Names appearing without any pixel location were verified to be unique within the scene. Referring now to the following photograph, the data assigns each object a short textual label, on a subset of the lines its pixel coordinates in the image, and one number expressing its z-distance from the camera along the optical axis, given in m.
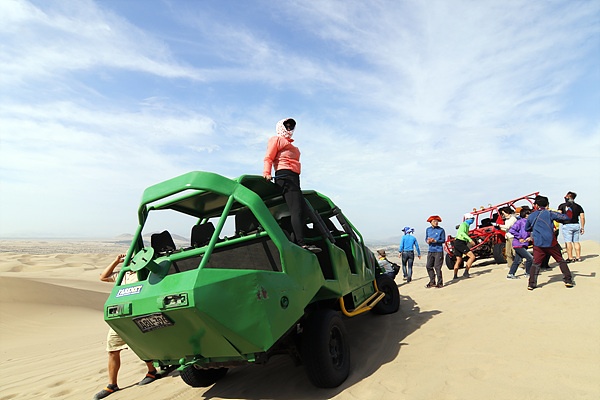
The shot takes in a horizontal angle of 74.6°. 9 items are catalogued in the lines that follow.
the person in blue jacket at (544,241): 7.07
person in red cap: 9.36
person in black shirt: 9.50
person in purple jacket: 8.50
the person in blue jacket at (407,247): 11.45
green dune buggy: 3.13
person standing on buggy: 4.34
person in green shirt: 10.64
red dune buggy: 12.04
